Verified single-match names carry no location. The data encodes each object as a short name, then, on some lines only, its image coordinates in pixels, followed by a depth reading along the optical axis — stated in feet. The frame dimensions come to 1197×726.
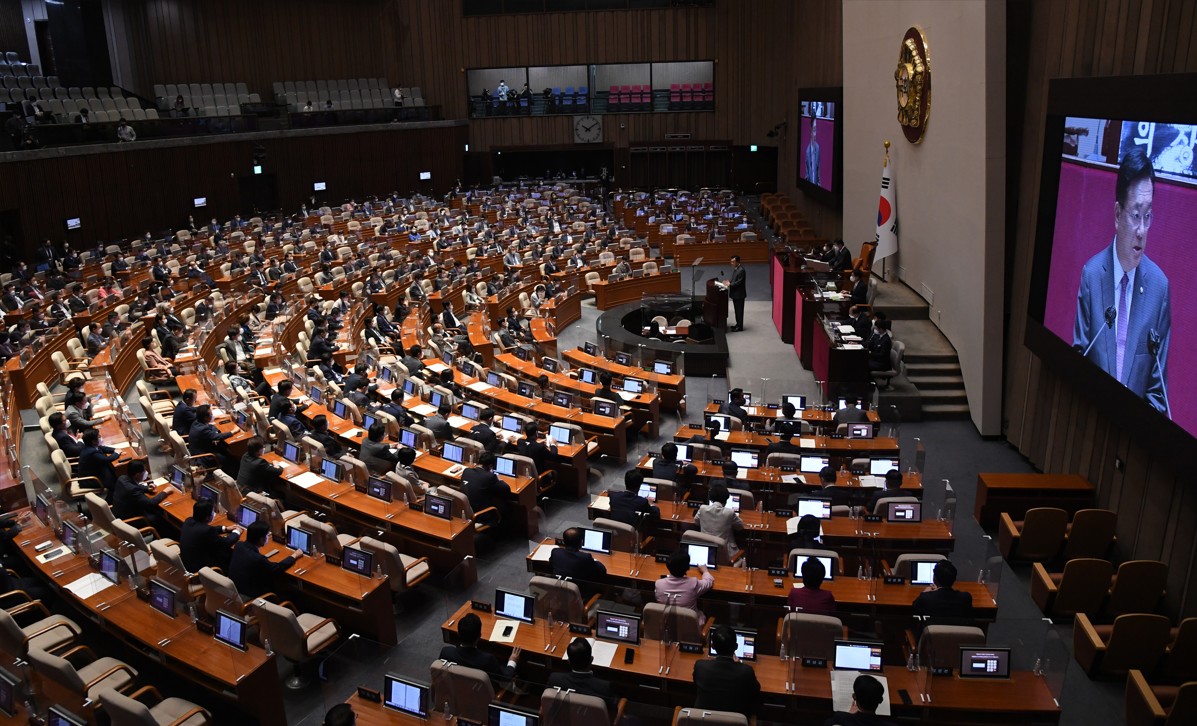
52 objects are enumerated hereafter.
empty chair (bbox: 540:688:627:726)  18.66
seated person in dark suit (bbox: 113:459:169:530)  30.78
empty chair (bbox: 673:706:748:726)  17.67
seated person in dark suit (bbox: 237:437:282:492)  33.04
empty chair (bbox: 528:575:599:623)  23.08
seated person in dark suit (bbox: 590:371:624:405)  42.39
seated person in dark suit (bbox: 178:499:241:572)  27.20
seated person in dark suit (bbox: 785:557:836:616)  22.76
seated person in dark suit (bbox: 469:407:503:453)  36.04
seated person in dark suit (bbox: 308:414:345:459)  35.83
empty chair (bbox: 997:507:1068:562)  30.30
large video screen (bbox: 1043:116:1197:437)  24.71
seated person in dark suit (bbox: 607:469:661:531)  29.48
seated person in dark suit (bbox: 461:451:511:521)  32.14
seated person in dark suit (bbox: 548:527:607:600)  25.46
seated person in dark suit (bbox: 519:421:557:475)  35.63
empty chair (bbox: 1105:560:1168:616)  26.04
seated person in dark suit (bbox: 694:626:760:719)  19.53
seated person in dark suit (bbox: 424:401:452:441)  38.14
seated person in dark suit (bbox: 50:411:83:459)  35.70
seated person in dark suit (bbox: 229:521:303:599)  26.40
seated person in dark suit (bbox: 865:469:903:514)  30.60
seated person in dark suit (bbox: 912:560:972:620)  22.86
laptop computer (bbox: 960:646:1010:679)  20.26
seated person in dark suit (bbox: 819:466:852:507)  30.19
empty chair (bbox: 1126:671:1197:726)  20.30
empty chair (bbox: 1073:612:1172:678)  23.50
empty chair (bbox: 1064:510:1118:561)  29.73
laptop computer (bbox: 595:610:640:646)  22.36
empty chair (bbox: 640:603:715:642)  22.04
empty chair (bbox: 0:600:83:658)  21.89
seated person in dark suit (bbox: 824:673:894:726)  17.78
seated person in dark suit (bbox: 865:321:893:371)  45.80
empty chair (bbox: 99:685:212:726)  18.58
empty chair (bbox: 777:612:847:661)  20.80
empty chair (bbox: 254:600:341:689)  23.32
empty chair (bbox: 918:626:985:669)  20.47
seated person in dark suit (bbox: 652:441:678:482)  32.27
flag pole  60.02
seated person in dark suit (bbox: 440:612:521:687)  20.45
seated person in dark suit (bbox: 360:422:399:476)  34.65
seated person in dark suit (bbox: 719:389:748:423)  40.55
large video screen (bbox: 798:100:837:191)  76.54
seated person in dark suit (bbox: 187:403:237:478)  37.42
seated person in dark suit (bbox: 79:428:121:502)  33.73
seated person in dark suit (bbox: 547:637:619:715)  19.45
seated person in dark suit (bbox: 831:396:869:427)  40.16
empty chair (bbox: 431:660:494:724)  19.40
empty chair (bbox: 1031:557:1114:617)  26.50
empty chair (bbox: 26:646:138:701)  20.34
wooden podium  60.13
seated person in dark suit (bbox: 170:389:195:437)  38.70
